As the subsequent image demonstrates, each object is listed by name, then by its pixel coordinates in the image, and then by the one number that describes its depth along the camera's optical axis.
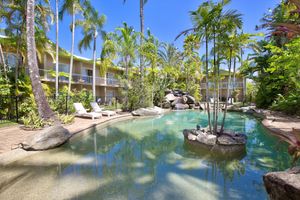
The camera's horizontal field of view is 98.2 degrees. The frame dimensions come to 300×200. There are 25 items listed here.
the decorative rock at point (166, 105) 15.17
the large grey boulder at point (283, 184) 1.60
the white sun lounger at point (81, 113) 8.33
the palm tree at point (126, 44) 11.79
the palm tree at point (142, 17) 12.57
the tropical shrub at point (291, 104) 7.67
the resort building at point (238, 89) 20.90
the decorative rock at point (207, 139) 4.13
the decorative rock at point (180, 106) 15.12
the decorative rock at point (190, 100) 15.99
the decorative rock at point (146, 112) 10.54
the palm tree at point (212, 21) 4.08
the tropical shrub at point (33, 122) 5.63
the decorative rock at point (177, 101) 15.44
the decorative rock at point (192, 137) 4.47
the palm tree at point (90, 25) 12.61
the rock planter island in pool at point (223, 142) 3.97
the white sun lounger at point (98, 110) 9.35
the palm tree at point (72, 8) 10.91
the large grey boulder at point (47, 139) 3.89
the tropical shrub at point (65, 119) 6.71
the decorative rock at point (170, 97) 15.48
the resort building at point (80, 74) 13.00
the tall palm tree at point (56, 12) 10.15
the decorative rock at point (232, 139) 4.01
